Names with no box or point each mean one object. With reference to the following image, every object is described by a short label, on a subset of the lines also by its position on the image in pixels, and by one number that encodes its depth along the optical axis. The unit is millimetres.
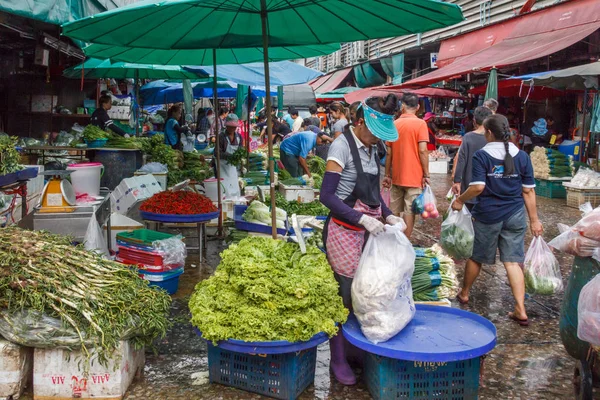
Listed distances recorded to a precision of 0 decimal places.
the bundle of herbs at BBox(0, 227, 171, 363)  3965
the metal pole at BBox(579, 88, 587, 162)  13452
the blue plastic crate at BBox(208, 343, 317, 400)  4082
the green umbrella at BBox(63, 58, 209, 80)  10969
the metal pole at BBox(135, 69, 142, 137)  12836
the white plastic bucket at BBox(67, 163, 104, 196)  6848
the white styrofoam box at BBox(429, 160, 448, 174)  19141
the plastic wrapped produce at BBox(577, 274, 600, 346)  3604
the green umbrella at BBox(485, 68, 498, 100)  12959
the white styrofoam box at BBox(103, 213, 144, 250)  7734
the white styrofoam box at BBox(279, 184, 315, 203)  9742
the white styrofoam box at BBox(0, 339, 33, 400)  4004
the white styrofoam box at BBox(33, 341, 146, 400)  4070
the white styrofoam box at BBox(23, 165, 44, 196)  7955
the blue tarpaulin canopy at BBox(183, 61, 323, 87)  10320
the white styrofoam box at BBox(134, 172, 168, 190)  10383
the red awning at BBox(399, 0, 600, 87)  12875
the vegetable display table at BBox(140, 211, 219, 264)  7180
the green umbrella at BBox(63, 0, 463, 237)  4777
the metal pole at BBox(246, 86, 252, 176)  12555
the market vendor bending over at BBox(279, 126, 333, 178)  10766
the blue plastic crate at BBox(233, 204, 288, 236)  7148
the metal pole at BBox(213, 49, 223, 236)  8773
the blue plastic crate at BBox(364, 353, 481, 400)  3979
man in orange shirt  7684
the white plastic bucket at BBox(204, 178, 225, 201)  10164
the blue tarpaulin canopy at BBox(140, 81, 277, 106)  18578
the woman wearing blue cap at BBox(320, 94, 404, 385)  4301
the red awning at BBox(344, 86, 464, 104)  18094
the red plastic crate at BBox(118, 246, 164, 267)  6074
